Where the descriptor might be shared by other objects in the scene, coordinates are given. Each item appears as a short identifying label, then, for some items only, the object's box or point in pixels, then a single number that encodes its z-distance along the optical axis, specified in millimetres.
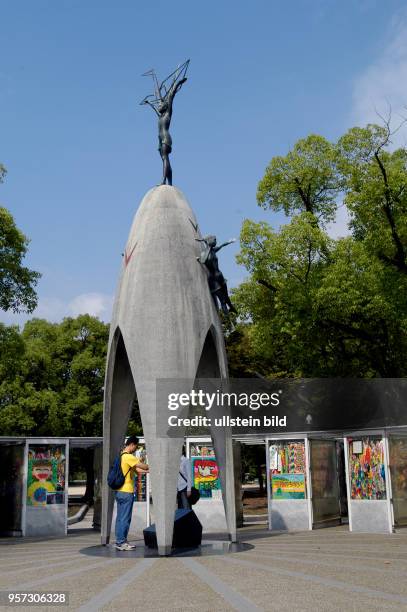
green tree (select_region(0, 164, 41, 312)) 21391
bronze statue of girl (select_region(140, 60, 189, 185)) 13750
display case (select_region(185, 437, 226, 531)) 18719
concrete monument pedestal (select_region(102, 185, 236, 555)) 11227
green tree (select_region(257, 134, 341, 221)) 25906
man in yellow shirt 11281
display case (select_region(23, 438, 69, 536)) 17578
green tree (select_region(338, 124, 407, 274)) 22562
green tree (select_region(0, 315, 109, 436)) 35750
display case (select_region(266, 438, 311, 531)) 18016
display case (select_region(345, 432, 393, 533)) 16172
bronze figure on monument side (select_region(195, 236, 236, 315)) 12516
